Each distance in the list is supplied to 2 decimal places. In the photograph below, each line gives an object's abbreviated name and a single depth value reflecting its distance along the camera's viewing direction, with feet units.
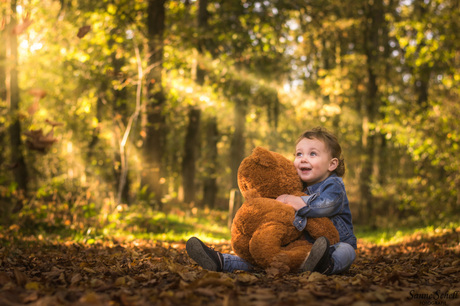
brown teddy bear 12.27
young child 12.34
